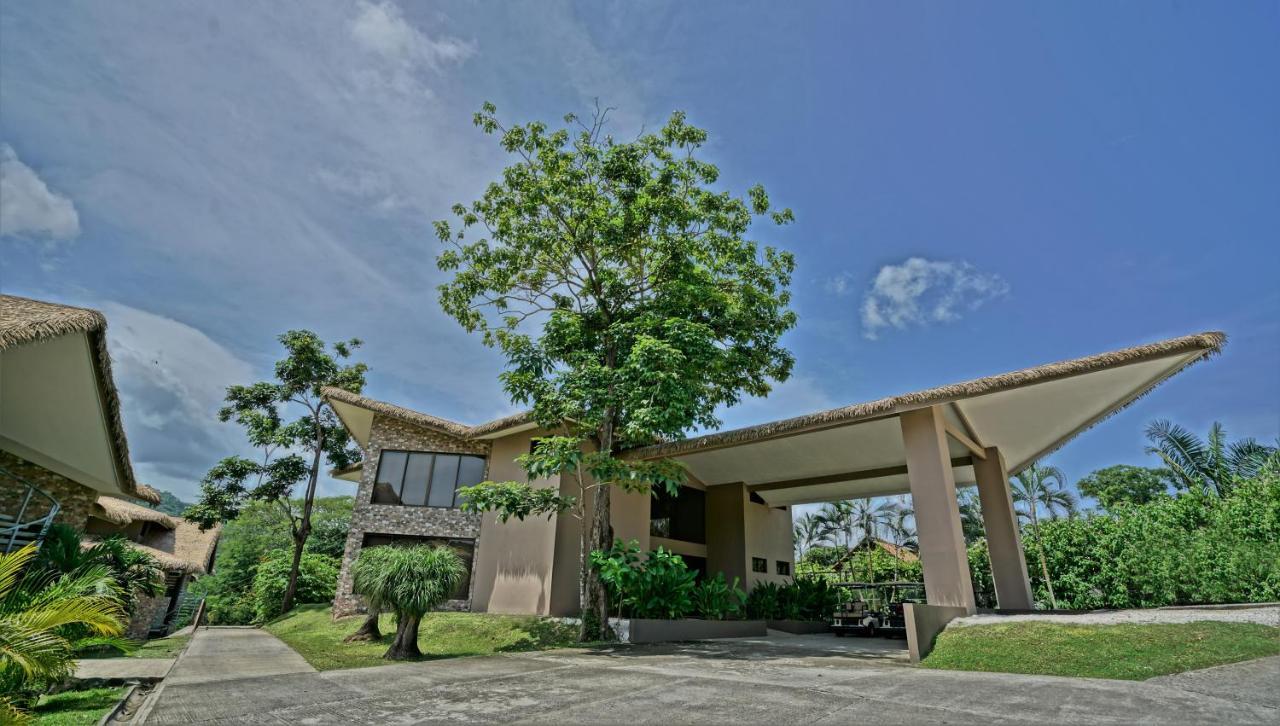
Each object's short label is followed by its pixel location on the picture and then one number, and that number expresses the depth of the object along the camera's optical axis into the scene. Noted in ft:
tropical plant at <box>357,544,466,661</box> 26.45
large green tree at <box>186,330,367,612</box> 60.18
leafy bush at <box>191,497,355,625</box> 93.53
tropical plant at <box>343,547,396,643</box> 26.63
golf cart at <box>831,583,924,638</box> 43.60
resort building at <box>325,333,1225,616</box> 27.43
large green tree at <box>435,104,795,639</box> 32.53
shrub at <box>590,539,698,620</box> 33.32
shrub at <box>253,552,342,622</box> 61.82
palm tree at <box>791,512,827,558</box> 112.37
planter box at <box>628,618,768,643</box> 33.24
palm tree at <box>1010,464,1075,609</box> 91.25
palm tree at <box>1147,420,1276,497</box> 68.69
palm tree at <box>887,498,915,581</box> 102.94
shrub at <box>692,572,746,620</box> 38.40
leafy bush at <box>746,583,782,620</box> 45.83
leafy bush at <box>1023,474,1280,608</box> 41.42
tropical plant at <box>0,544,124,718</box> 13.11
